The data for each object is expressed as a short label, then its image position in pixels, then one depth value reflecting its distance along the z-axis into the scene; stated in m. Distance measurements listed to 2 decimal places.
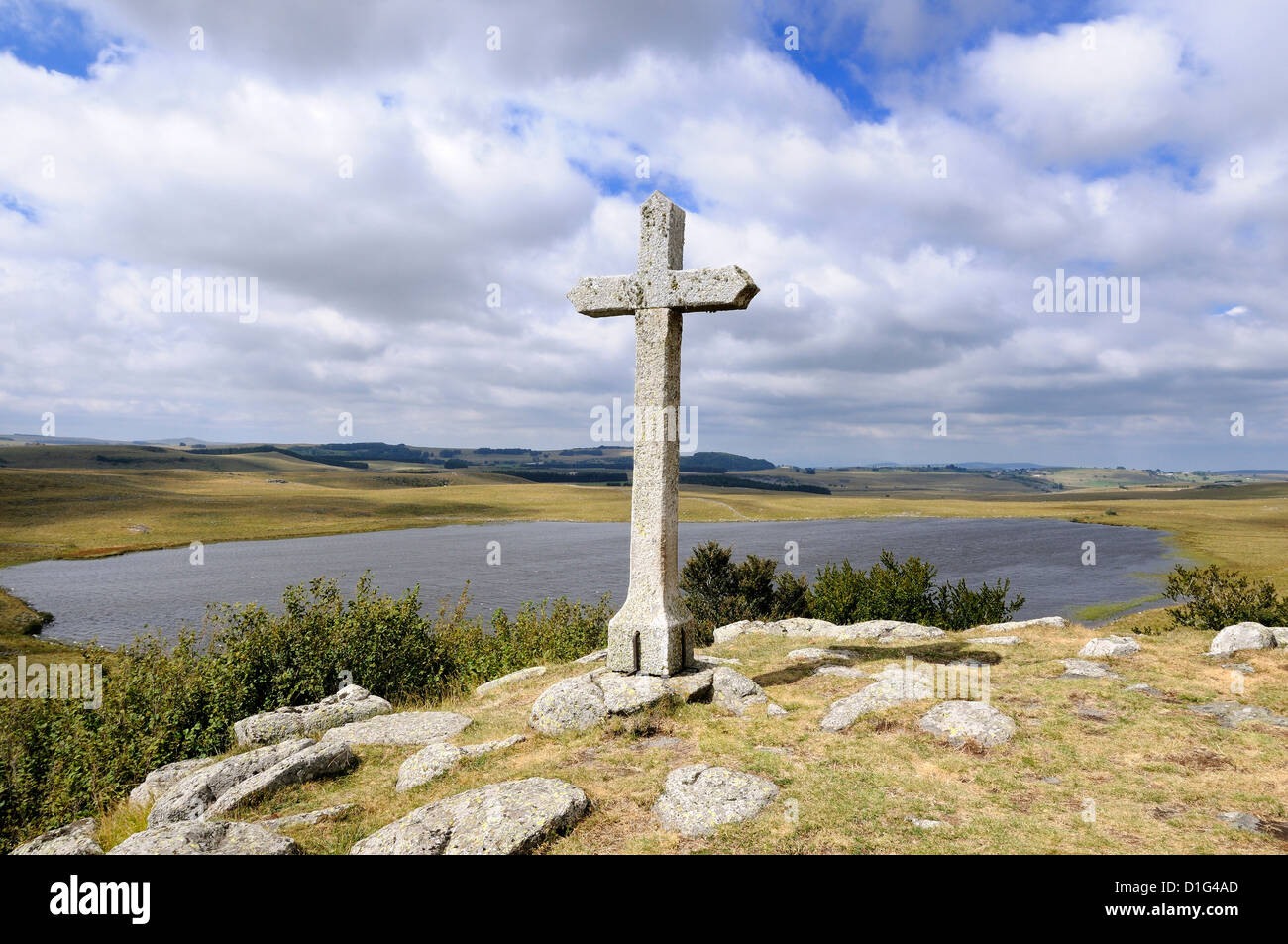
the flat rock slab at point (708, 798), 7.14
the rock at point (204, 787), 8.70
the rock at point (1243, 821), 6.99
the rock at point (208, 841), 6.16
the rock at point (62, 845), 6.95
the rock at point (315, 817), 7.66
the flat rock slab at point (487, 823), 6.50
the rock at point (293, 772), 8.32
